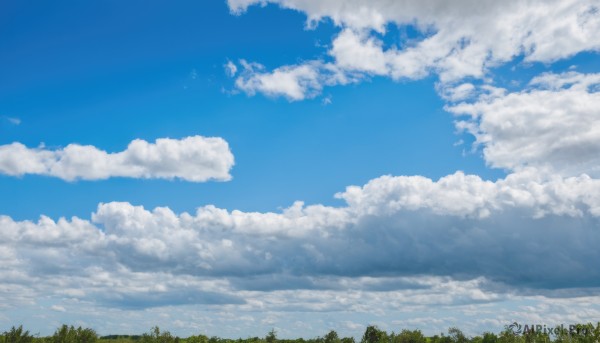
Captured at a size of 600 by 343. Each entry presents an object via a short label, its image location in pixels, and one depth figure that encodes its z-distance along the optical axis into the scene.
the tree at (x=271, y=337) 167.62
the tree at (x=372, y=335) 157.50
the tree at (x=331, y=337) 153.25
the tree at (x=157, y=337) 112.81
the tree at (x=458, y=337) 148.38
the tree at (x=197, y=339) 136.88
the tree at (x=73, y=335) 97.00
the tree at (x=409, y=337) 148.50
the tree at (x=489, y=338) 146.25
